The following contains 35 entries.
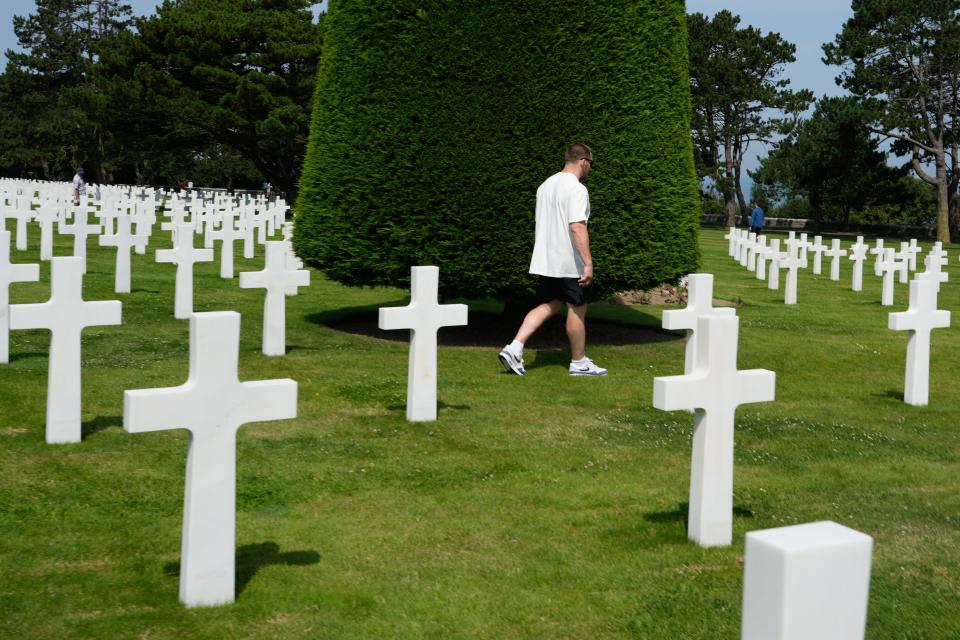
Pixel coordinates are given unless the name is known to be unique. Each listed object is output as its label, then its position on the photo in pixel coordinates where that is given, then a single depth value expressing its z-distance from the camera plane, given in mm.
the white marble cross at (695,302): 7550
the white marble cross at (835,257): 21609
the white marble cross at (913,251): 21219
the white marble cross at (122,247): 13547
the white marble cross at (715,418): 4520
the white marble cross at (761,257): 20562
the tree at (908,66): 43781
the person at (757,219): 36000
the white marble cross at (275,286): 9433
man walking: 8461
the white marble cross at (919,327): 8008
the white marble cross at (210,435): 3701
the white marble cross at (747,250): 24173
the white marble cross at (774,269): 18484
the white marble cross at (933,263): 15685
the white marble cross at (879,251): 19784
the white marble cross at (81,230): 15438
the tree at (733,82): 53781
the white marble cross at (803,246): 20166
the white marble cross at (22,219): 19125
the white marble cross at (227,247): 16577
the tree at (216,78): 36156
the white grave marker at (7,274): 7797
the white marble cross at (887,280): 16703
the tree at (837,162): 45375
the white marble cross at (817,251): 22828
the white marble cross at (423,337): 6891
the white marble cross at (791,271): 16734
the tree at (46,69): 72188
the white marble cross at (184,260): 11500
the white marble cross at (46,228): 16609
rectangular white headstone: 1726
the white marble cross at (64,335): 6012
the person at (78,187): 36188
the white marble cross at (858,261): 19656
